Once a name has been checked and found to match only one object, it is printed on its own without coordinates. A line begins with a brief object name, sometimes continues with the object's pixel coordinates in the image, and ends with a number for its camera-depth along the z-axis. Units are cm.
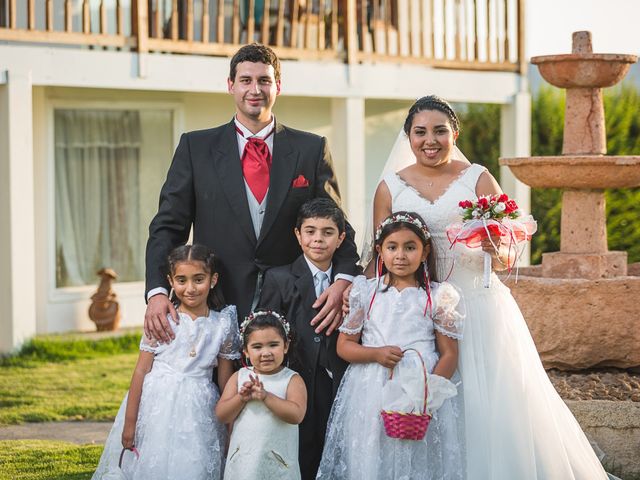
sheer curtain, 1302
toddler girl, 524
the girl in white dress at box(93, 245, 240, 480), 540
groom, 544
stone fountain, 754
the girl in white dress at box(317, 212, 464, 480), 537
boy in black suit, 537
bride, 555
